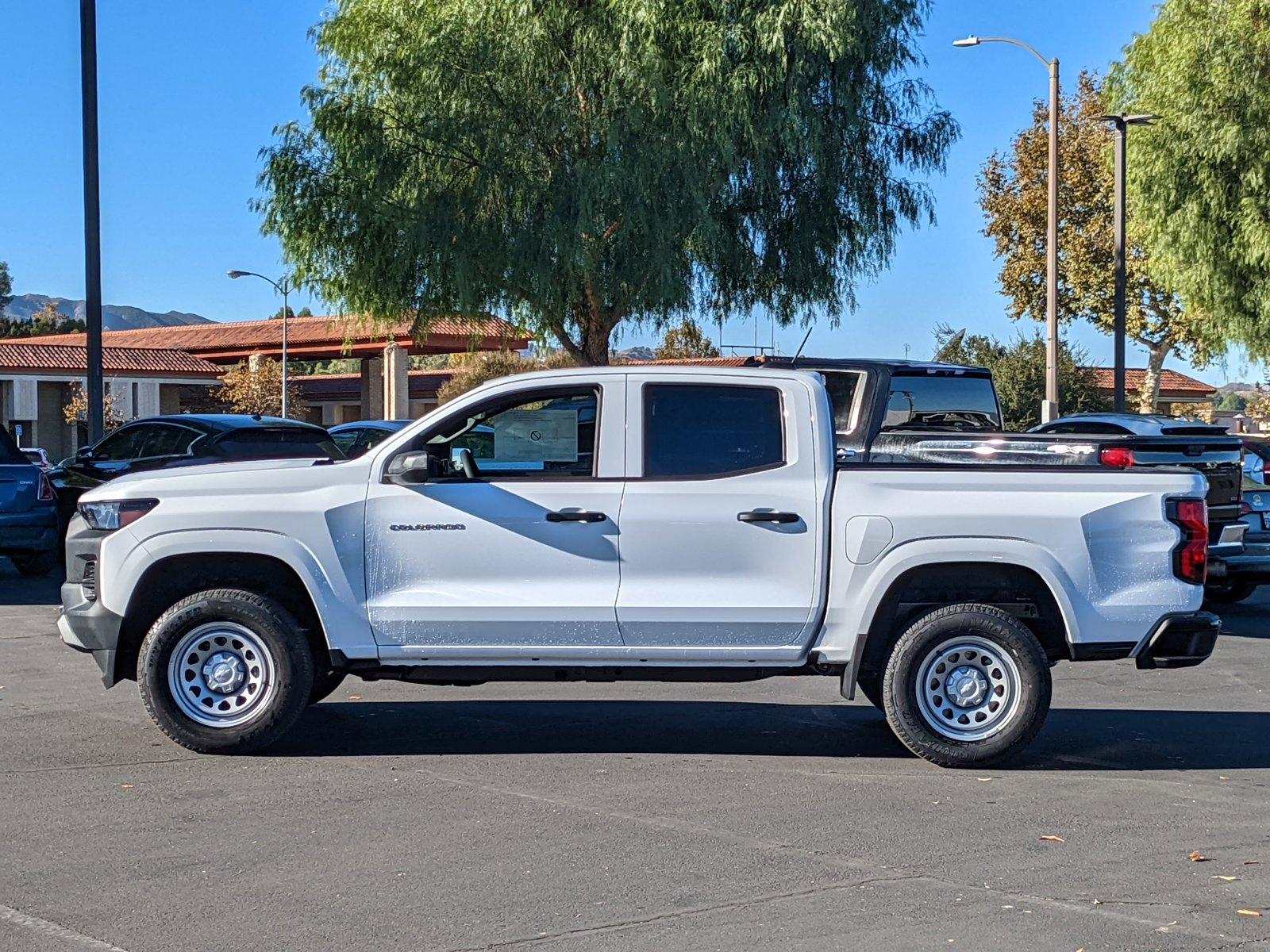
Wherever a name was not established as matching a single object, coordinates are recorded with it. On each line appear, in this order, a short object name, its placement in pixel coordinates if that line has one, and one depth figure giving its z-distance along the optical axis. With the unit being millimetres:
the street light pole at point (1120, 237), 30002
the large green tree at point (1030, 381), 42844
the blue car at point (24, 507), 16828
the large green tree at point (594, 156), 26812
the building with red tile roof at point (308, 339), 33156
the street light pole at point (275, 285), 53906
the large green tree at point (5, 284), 112250
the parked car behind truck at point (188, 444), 16984
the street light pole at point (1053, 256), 29297
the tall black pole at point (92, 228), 19703
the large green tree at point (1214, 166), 32406
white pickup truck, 7922
